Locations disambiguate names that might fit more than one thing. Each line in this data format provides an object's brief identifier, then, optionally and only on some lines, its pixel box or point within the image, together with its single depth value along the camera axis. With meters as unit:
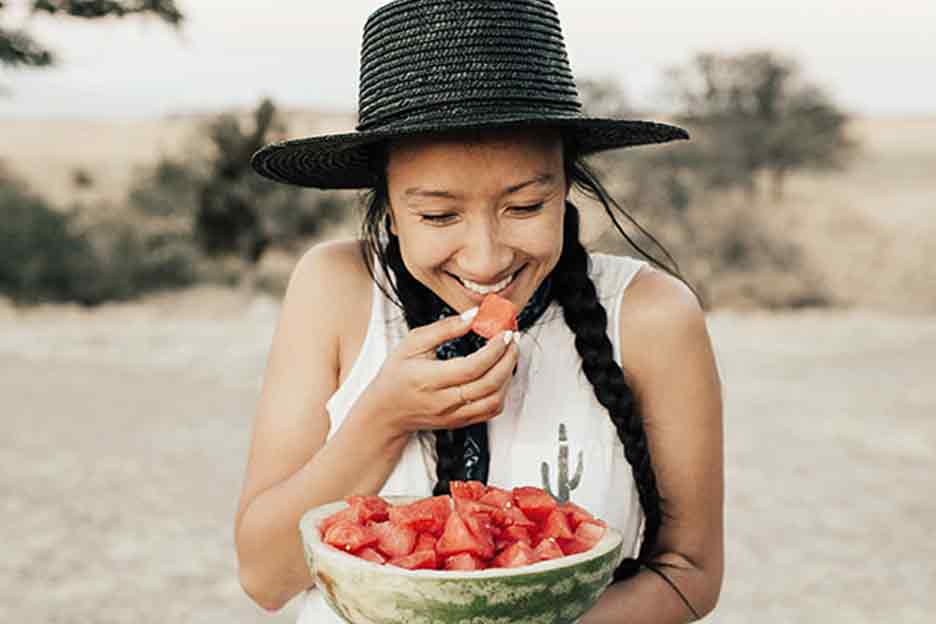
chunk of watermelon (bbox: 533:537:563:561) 1.68
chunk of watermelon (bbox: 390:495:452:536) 1.71
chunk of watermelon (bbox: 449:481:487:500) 1.80
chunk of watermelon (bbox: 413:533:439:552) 1.69
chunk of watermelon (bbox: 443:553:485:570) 1.65
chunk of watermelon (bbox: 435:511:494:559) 1.65
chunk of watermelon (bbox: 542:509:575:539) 1.75
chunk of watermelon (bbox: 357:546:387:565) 1.69
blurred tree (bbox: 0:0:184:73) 3.32
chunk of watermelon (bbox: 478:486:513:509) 1.78
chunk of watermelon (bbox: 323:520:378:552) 1.70
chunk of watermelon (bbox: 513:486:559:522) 1.79
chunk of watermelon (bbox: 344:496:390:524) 1.76
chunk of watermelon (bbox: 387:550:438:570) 1.66
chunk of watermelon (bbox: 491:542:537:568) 1.66
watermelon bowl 1.62
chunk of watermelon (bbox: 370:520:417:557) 1.69
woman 1.99
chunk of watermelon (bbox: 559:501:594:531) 1.81
